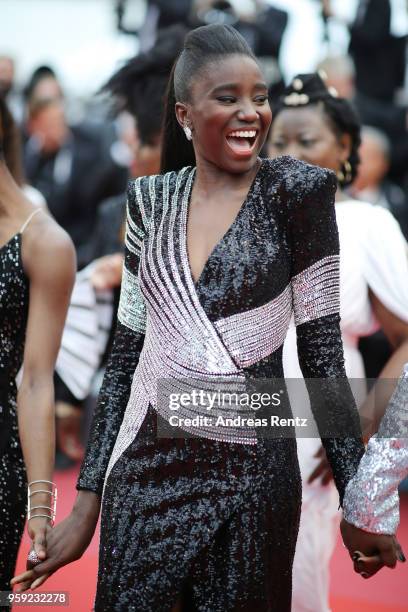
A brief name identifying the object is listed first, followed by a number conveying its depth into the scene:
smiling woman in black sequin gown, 4.59
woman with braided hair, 6.73
